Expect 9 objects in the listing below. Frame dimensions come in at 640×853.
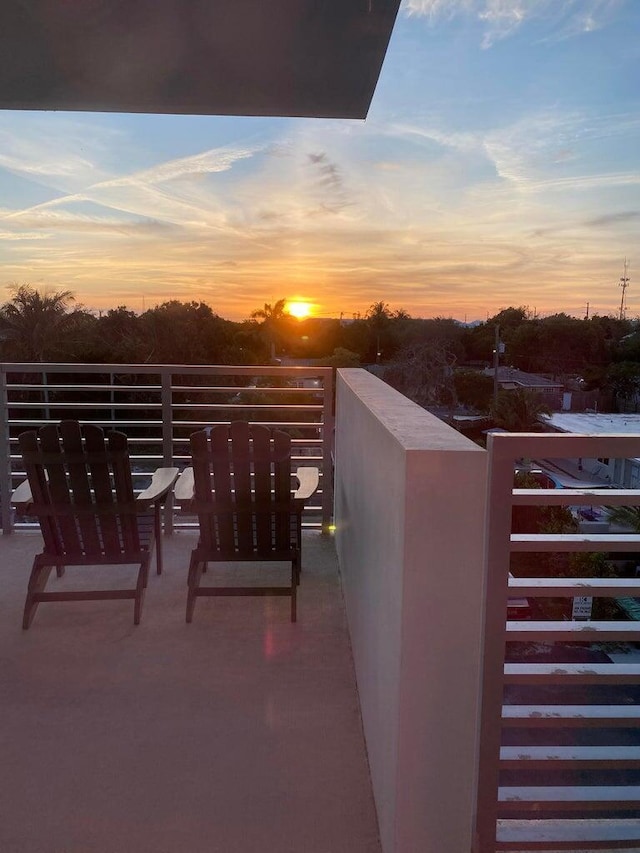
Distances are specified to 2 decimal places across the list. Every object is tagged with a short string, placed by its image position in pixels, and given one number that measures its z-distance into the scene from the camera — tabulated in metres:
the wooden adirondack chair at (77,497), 3.16
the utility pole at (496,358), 27.23
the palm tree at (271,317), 26.20
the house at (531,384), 27.11
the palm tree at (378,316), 27.06
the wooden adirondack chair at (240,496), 3.21
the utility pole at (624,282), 29.72
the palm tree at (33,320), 20.44
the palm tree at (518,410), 25.05
